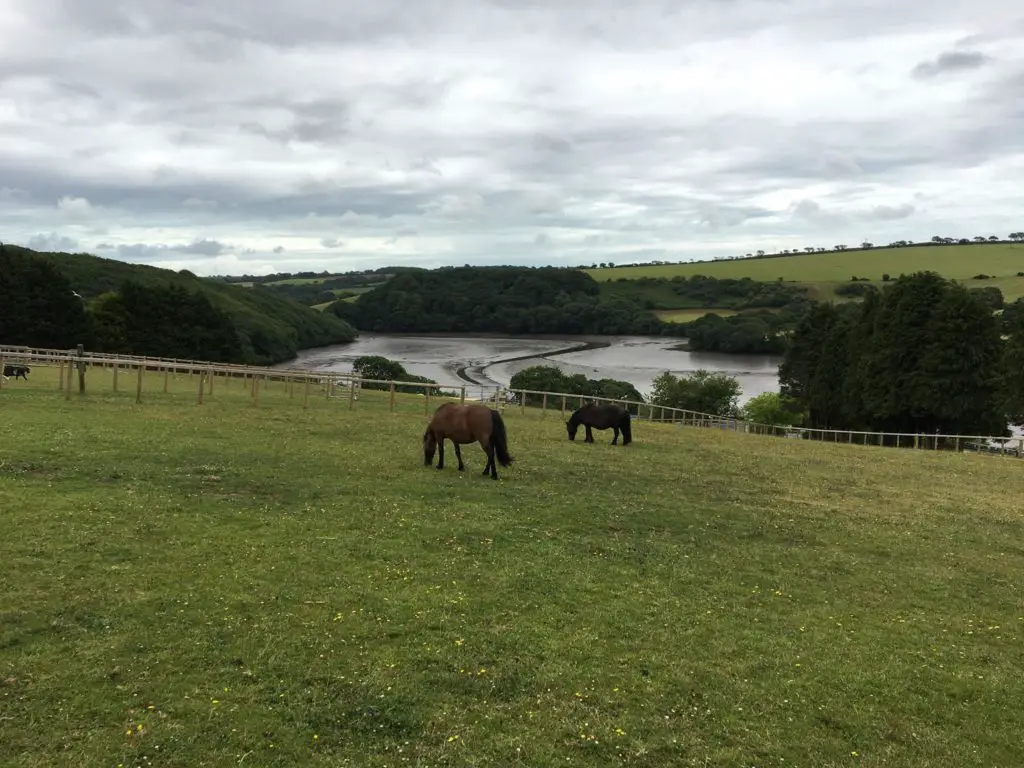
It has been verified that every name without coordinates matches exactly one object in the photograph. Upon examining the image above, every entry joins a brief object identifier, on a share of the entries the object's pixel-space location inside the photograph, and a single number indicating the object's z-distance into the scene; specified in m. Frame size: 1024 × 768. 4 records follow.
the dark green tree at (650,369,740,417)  69.44
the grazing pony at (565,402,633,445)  20.36
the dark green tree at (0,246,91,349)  55.44
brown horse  13.59
